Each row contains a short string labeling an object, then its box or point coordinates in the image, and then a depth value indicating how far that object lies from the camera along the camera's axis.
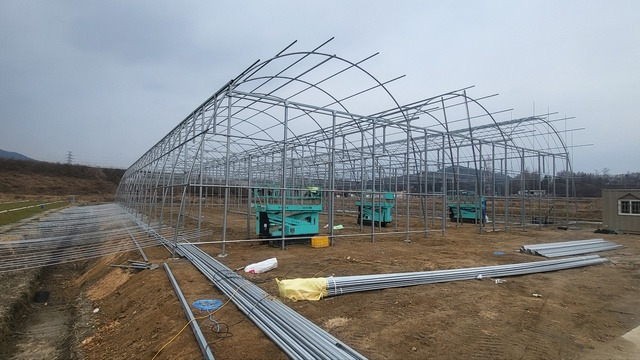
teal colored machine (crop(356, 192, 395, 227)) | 17.43
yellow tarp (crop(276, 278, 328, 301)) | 5.67
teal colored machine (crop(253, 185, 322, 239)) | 11.38
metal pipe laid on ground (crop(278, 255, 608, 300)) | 5.77
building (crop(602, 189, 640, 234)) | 17.62
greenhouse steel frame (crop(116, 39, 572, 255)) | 10.54
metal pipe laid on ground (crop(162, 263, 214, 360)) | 3.74
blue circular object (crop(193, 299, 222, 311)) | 5.21
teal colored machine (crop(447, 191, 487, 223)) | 20.58
